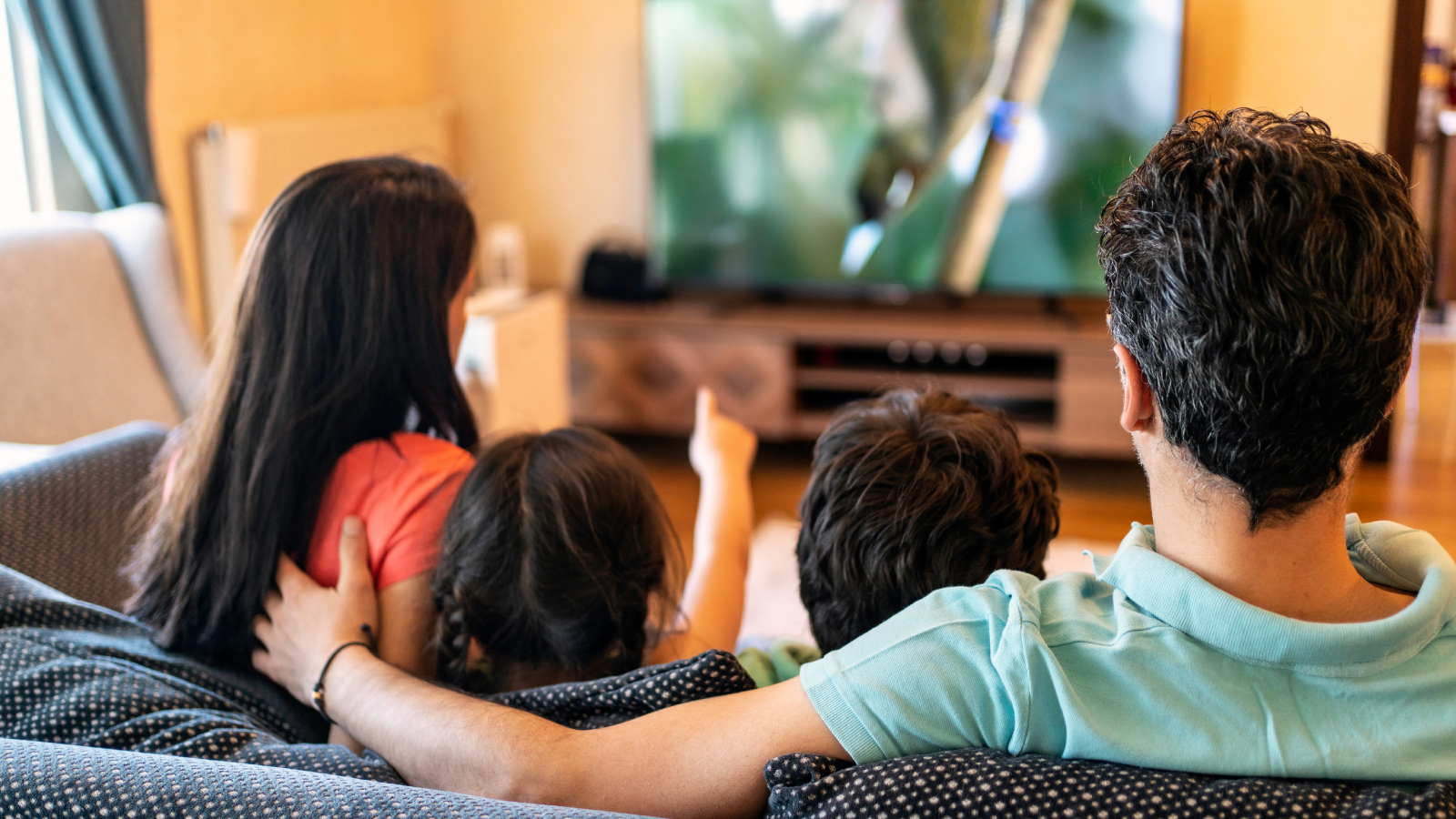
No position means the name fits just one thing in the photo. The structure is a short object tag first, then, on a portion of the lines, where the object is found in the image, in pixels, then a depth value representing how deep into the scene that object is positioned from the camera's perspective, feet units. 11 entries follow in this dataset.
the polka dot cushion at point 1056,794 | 2.19
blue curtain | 8.67
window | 9.15
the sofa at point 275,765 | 2.25
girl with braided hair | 3.50
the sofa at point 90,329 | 7.66
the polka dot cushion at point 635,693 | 2.90
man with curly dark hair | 2.22
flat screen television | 11.17
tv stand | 11.18
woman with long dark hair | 3.85
